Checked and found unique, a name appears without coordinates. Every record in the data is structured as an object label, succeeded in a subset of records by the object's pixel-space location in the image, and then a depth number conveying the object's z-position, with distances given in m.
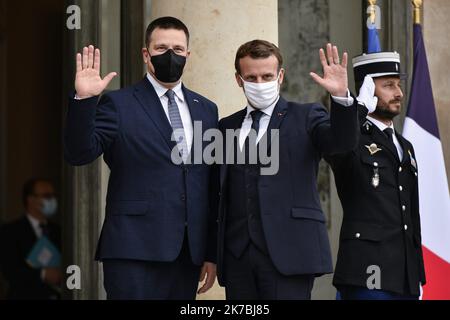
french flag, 15.19
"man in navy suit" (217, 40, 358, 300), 11.86
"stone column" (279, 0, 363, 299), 18.52
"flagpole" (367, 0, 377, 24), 15.88
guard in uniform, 13.26
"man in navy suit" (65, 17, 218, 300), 11.96
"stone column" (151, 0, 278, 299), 15.20
